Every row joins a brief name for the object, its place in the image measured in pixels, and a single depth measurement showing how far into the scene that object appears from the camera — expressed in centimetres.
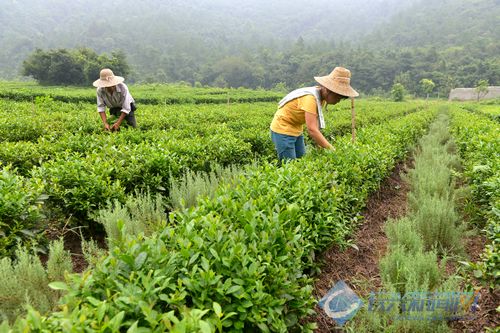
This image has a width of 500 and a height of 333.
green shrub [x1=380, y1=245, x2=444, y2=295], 269
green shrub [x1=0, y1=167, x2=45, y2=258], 260
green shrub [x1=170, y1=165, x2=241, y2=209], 379
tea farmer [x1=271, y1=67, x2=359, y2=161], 407
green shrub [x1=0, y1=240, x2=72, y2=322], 210
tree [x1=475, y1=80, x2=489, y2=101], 4853
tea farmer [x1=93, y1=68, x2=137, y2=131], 576
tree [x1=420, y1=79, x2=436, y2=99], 5834
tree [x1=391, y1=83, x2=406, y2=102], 5169
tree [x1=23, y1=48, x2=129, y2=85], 4362
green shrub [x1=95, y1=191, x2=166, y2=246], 292
